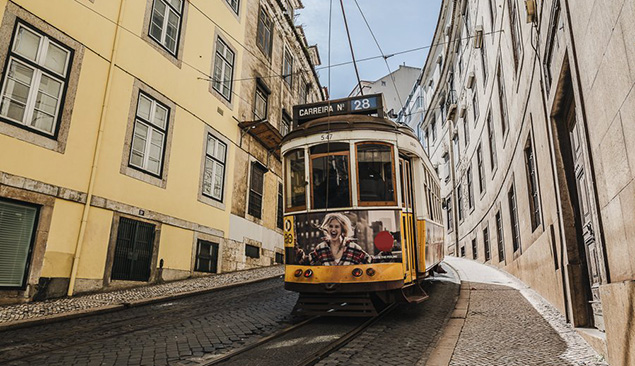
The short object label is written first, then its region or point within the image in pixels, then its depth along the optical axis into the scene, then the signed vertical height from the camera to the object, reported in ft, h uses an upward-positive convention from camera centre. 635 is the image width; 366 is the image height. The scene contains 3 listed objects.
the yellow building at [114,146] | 22.76 +8.95
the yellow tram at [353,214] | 19.56 +3.07
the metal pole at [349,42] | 18.61 +11.73
